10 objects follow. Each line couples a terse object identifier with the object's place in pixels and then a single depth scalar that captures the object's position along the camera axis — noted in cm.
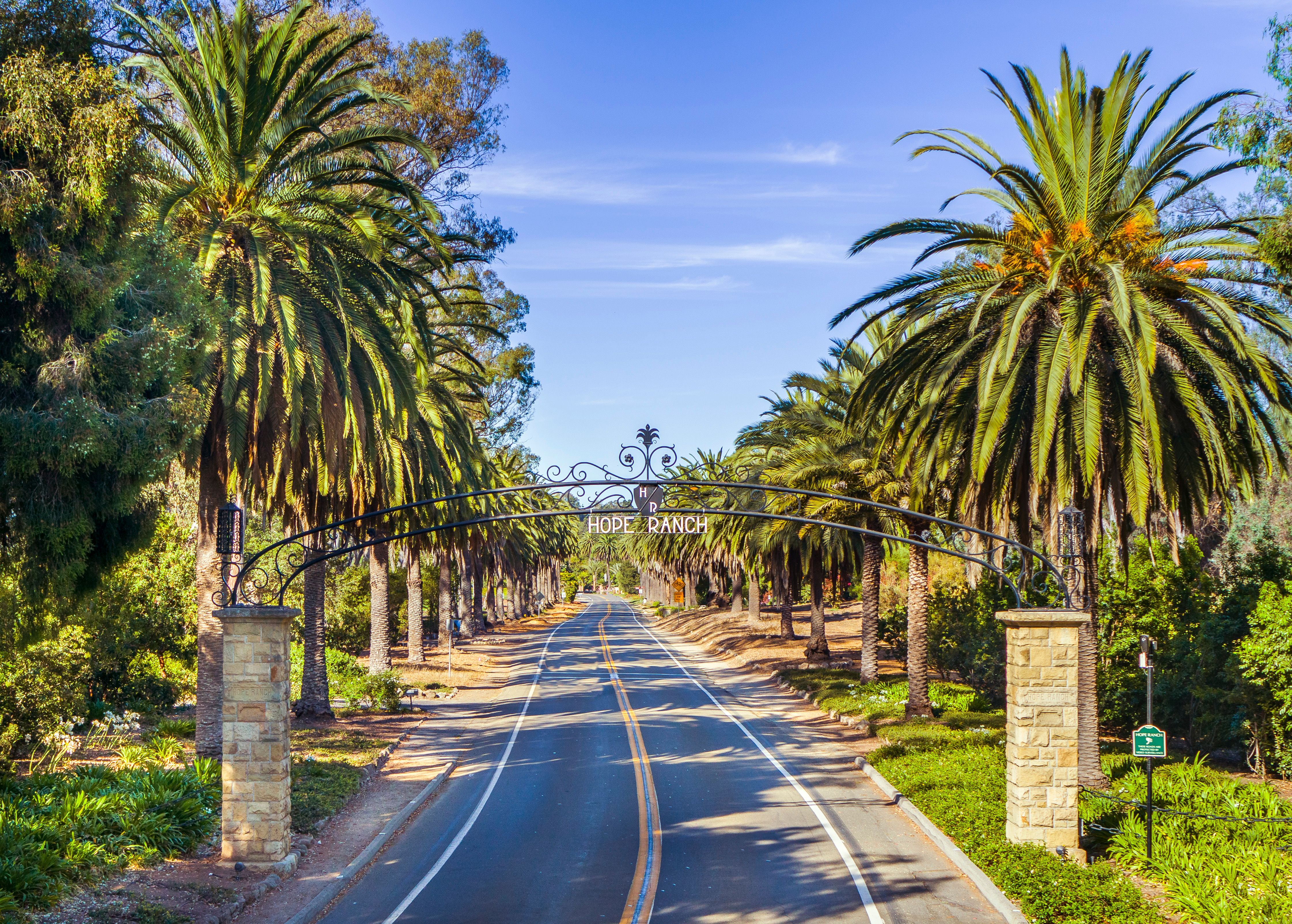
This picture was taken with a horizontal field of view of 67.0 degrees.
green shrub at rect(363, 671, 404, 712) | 2800
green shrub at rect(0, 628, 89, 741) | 1716
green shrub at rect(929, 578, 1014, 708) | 2847
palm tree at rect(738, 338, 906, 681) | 2620
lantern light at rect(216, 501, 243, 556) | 1408
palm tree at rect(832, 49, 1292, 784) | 1513
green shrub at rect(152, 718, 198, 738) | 2016
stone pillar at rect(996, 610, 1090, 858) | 1359
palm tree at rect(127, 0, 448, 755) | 1652
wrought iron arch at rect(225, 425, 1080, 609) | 1373
